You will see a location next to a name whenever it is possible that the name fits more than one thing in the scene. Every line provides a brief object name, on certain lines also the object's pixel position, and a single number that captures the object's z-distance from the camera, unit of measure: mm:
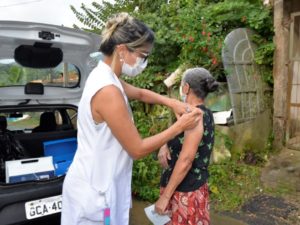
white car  2697
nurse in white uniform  1657
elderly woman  2291
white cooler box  2912
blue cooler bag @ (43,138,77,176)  3559
